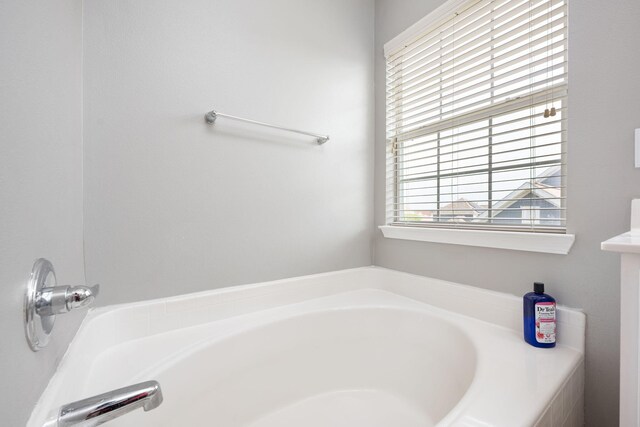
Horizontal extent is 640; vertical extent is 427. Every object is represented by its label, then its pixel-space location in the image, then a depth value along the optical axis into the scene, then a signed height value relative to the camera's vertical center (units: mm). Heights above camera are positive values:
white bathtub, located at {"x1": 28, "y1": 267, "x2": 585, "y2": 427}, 726 -471
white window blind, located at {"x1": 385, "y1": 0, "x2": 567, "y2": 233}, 984 +424
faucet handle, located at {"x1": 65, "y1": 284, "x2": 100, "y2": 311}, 528 -163
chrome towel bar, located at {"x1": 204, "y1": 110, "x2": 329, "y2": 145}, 1120 +410
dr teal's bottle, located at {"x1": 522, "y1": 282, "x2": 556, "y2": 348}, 898 -363
